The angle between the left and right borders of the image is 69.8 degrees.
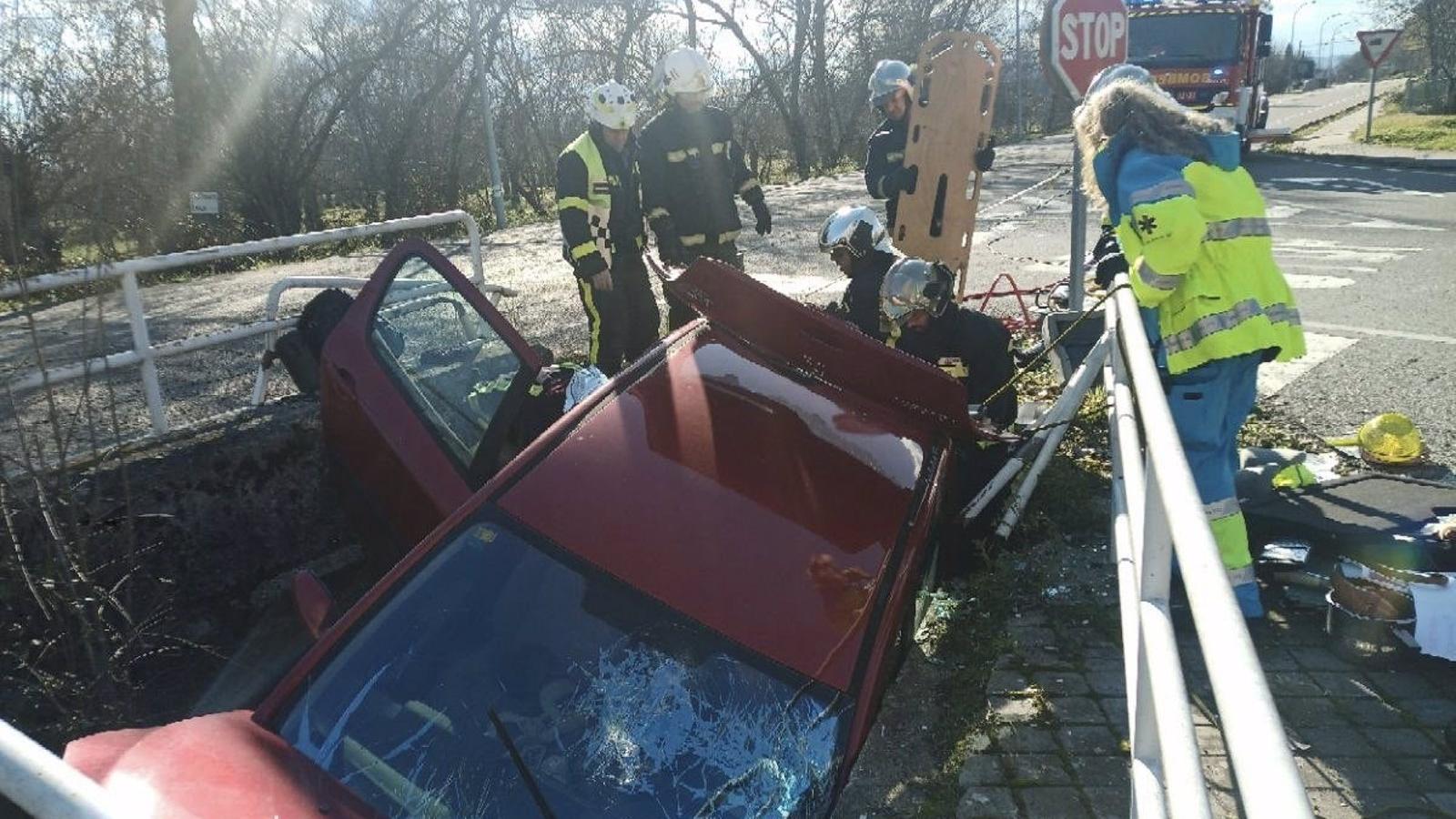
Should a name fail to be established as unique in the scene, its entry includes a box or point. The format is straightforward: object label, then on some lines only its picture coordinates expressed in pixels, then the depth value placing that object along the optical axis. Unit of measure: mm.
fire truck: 15867
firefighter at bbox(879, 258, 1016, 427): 4461
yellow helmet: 4293
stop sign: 5637
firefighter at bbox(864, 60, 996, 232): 7012
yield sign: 20094
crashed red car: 2035
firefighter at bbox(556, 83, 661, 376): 5957
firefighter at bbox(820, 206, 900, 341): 5023
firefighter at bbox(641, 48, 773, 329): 6422
